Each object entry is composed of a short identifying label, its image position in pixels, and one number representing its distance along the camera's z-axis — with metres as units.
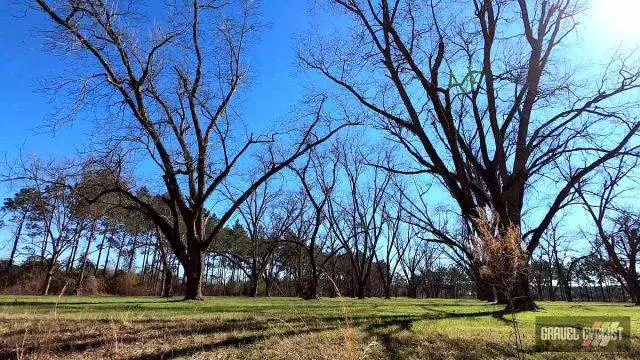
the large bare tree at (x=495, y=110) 12.44
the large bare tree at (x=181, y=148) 15.05
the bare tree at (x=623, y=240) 26.78
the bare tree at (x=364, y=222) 34.19
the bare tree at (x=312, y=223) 22.69
